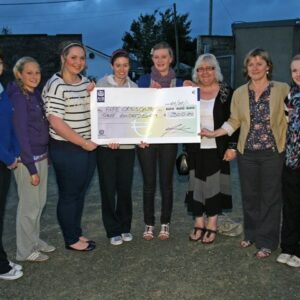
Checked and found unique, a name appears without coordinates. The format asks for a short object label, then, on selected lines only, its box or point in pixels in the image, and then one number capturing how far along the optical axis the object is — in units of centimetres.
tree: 5497
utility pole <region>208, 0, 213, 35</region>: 3809
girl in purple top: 407
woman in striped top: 425
